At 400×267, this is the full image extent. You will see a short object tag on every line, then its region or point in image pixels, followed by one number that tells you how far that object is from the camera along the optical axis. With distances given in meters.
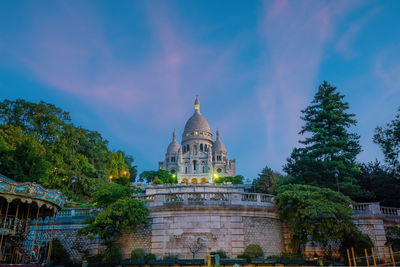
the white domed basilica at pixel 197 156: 103.61
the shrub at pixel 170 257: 21.77
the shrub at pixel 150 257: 21.52
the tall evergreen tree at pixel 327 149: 35.75
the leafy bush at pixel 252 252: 21.77
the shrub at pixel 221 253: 21.51
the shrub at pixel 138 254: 22.07
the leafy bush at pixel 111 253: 22.38
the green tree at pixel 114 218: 21.36
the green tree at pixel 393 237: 24.75
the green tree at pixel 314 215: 21.30
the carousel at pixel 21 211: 17.08
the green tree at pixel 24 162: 33.53
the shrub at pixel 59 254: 23.47
